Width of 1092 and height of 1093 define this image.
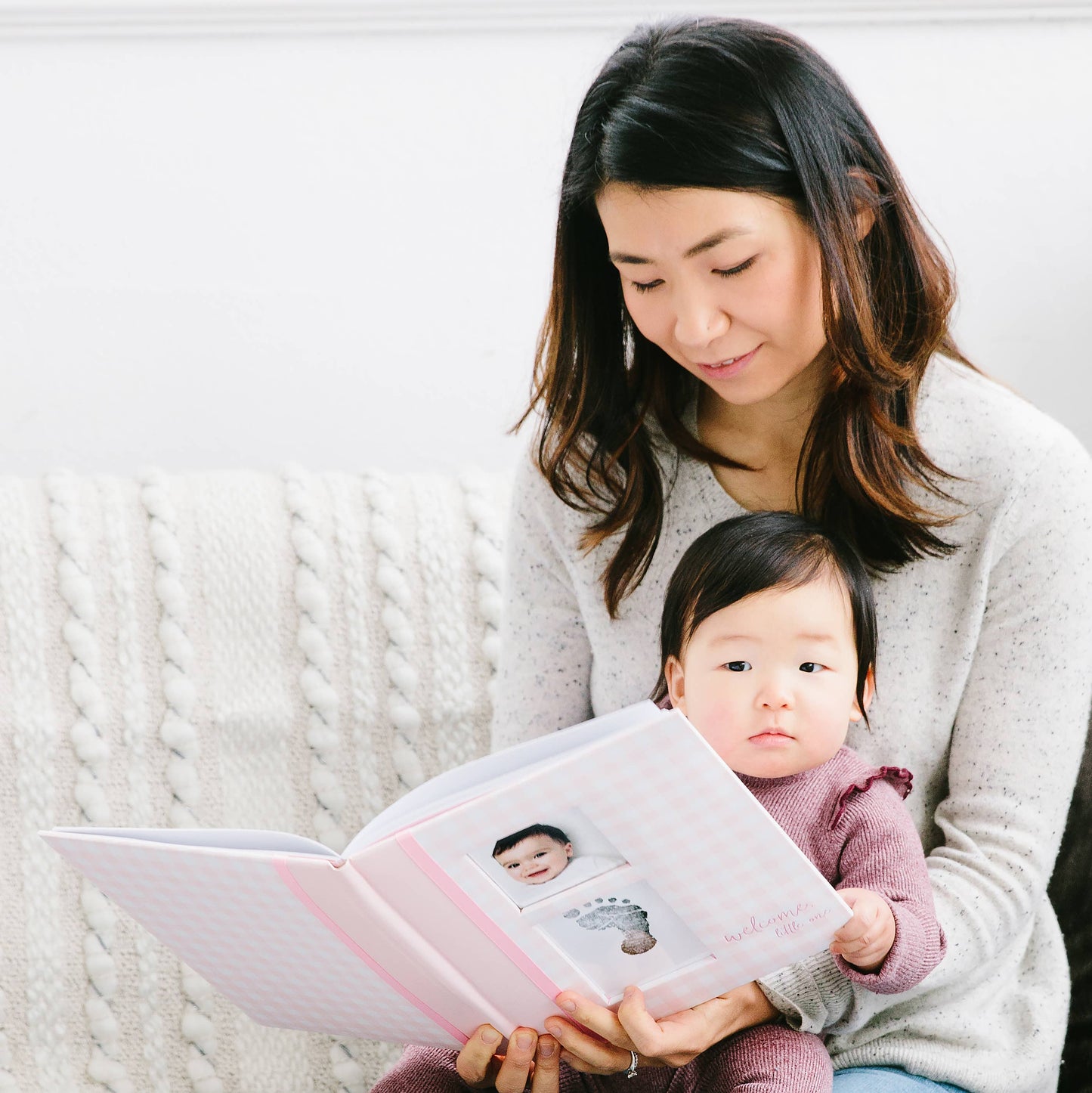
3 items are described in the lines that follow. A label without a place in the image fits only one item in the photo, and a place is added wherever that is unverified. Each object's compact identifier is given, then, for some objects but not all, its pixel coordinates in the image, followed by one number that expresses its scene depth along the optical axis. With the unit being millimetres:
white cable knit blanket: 2210
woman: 1936
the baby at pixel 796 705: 1919
